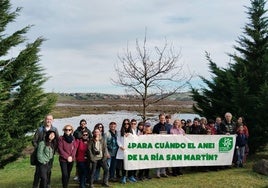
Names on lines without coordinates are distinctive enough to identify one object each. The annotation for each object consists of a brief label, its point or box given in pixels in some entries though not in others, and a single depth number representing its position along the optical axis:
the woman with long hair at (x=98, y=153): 10.54
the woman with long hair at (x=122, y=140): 11.63
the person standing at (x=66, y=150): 10.08
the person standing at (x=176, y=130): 12.55
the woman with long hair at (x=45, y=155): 9.52
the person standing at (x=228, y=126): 13.34
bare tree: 19.97
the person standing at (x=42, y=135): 9.66
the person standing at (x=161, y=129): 12.38
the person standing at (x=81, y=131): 10.64
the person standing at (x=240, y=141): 13.31
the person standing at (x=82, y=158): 10.53
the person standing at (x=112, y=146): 11.42
